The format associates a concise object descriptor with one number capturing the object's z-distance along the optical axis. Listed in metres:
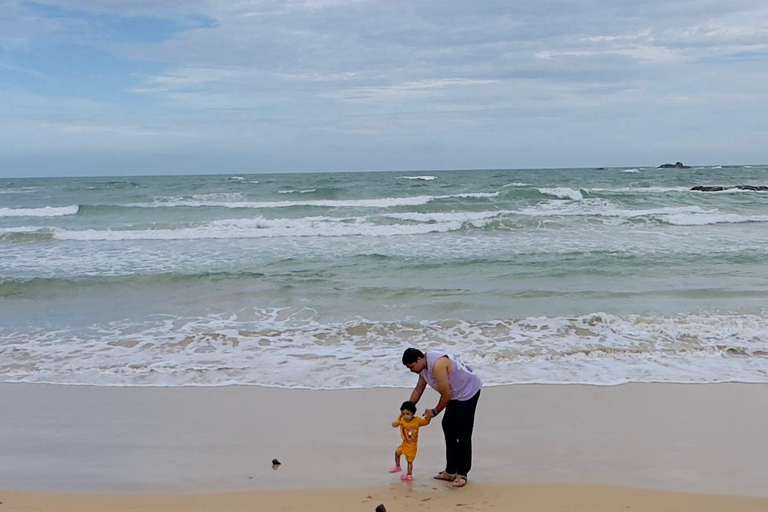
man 4.71
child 4.79
